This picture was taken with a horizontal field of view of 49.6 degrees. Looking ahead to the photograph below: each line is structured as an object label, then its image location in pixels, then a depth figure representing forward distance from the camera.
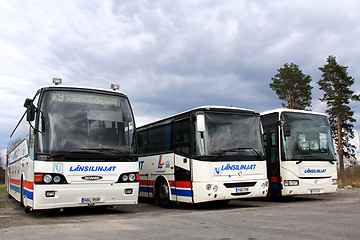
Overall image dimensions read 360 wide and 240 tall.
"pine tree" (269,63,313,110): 44.47
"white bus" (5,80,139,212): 9.49
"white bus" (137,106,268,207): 11.24
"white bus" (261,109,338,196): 13.44
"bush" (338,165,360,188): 24.62
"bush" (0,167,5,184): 52.66
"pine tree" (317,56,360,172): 41.69
